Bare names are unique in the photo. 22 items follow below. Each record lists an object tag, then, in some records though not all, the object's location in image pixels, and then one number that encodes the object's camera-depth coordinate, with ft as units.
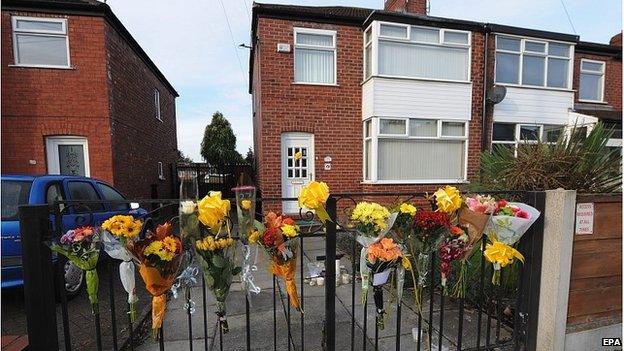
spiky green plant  8.80
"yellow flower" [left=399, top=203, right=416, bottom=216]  6.10
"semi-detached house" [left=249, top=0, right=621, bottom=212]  24.44
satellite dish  26.25
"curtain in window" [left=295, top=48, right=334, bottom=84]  24.85
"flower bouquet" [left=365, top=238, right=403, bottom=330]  5.91
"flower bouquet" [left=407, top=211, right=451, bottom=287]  6.03
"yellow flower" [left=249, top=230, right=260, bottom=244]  5.89
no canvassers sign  7.44
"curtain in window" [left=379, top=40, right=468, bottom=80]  25.20
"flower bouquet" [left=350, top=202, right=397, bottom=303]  5.86
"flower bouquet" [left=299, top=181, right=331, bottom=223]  5.85
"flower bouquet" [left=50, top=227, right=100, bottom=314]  5.49
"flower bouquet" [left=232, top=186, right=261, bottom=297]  5.78
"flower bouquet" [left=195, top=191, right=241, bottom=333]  5.41
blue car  10.18
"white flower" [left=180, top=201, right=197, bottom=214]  5.56
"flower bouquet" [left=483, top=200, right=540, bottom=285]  6.65
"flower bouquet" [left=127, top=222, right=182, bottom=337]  5.46
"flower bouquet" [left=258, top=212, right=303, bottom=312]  5.91
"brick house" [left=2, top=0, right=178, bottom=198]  21.07
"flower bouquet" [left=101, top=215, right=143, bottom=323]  5.43
